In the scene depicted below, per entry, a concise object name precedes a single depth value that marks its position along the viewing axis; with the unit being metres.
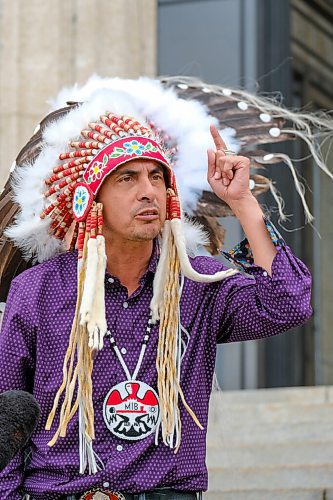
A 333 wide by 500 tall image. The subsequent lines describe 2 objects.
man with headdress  6.67
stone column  16.33
